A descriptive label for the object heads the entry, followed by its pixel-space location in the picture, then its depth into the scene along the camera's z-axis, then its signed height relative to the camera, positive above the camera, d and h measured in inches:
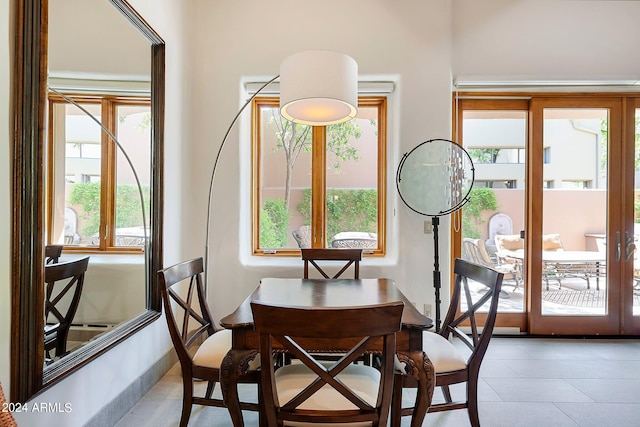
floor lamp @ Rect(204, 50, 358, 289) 68.2 +27.1
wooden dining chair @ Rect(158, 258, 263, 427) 69.8 -29.1
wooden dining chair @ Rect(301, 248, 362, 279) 107.2 -12.5
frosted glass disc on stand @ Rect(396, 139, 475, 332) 117.0 +12.9
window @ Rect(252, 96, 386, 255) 134.6 +13.2
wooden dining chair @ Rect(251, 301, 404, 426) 44.3 -19.0
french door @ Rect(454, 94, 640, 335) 133.6 +4.3
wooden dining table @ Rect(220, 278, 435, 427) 59.9 -24.1
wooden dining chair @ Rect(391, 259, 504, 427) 68.3 -29.1
